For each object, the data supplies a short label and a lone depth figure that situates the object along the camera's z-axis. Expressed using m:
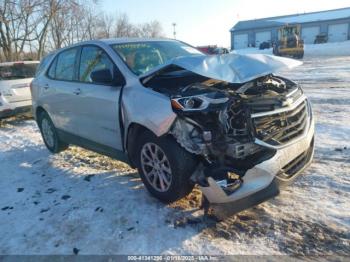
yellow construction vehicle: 30.36
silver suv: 3.08
